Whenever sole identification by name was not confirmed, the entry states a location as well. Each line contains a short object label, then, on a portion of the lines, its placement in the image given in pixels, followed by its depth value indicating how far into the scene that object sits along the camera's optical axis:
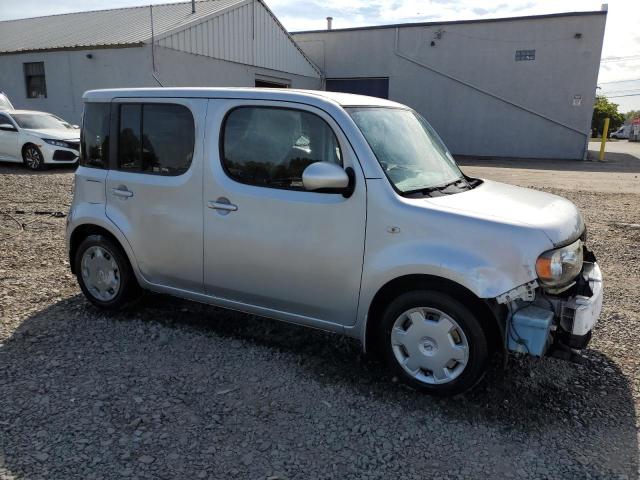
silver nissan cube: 2.99
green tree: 58.94
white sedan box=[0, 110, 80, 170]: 13.45
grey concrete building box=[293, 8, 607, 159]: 21.53
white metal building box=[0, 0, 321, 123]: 17.22
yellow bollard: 22.63
